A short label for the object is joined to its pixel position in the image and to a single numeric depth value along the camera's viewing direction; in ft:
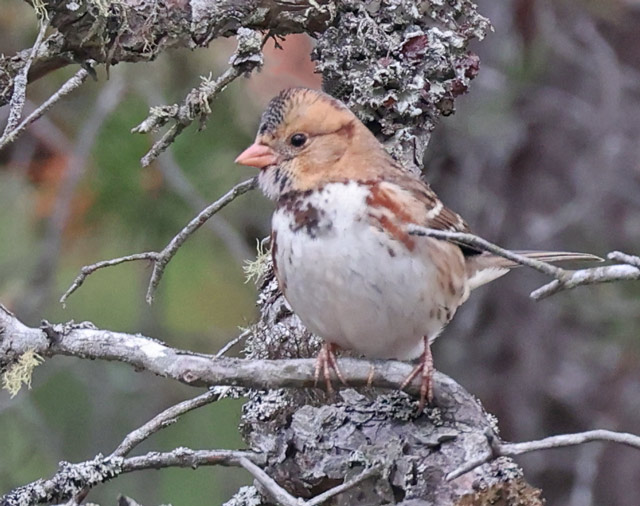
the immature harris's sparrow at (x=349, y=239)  15.55
